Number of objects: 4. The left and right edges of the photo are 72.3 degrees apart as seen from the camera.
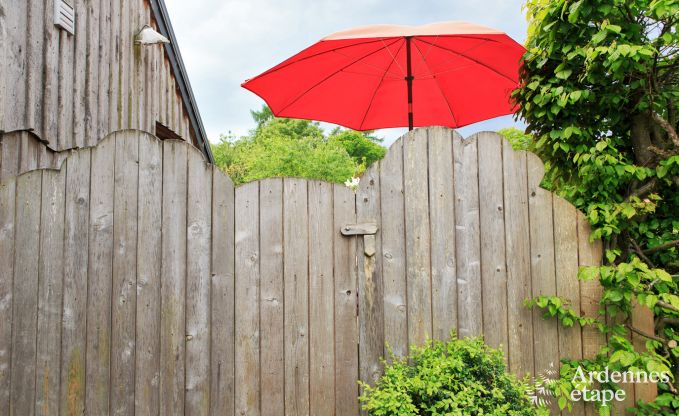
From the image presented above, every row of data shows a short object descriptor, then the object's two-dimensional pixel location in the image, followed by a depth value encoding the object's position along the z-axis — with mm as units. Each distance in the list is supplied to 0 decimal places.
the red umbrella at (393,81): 3715
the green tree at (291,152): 13180
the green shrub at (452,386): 1944
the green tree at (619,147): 2156
